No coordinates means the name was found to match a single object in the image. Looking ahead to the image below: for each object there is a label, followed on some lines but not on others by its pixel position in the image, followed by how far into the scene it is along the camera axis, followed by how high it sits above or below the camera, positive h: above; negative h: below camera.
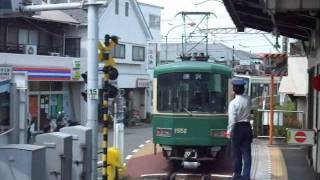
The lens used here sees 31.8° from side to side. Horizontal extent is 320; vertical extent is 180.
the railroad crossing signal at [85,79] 12.67 +0.09
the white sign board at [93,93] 12.07 -0.22
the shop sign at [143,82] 43.10 +0.14
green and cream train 14.23 -0.68
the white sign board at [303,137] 13.19 -1.21
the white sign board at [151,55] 45.25 +2.32
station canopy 11.84 +1.57
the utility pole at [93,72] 12.07 +0.24
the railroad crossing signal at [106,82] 11.41 +0.03
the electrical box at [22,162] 8.72 -1.24
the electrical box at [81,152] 10.96 -1.37
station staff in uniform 9.41 -0.75
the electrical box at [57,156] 9.93 -1.29
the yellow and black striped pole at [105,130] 11.25 -0.94
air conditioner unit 31.39 +1.89
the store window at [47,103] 32.31 -1.24
